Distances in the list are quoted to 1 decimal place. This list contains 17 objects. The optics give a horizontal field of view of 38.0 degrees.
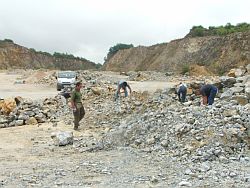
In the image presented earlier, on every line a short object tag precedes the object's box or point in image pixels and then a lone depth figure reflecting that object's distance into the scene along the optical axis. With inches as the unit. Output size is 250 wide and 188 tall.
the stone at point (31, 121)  436.9
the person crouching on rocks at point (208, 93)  404.5
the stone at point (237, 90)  394.9
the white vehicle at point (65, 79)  864.8
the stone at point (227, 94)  384.5
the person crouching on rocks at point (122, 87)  455.5
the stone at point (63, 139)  325.2
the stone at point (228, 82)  490.3
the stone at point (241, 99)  359.3
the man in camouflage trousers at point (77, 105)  383.6
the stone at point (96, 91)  586.1
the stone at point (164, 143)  284.6
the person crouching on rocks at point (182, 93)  477.1
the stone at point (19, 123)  434.5
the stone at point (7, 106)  500.9
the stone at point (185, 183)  211.5
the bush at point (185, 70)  1325.2
